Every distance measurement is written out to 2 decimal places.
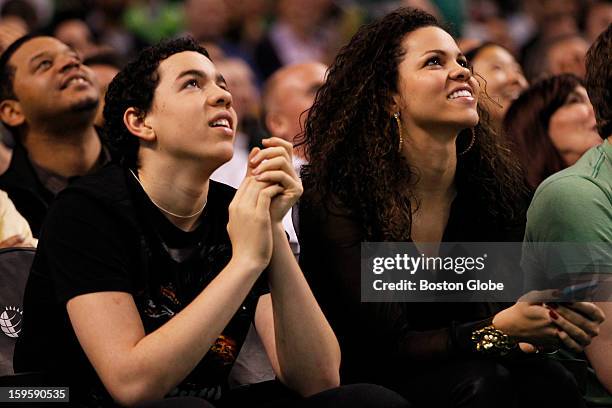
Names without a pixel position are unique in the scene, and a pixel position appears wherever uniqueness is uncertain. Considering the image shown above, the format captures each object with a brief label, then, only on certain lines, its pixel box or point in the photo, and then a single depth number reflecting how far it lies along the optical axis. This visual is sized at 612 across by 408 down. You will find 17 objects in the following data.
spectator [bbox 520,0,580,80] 13.53
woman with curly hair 4.75
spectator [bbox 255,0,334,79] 13.15
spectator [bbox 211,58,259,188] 10.00
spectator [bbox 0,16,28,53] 8.51
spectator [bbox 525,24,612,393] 4.76
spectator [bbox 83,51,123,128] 8.24
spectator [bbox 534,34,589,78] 10.14
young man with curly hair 4.15
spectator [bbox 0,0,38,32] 11.73
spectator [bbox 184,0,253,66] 12.91
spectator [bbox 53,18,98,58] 11.14
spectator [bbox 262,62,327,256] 8.68
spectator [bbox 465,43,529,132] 8.48
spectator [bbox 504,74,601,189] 7.04
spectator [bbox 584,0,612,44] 13.65
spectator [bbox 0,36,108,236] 6.97
